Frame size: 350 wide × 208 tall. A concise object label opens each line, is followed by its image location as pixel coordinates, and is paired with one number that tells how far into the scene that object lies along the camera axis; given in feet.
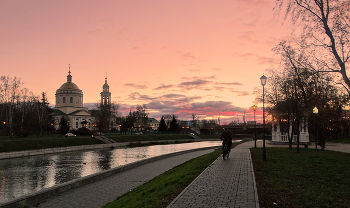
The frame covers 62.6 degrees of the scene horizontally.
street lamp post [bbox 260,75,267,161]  59.06
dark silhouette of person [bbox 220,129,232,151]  55.52
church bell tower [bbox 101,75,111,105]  422.41
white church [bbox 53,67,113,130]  372.17
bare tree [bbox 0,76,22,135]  165.07
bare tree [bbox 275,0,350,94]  38.58
